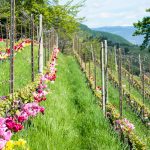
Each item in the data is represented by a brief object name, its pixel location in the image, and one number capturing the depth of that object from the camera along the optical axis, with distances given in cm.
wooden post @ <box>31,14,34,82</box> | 1040
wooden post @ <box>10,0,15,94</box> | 765
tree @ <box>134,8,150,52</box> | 4191
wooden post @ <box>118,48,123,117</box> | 910
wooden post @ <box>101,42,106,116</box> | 1031
